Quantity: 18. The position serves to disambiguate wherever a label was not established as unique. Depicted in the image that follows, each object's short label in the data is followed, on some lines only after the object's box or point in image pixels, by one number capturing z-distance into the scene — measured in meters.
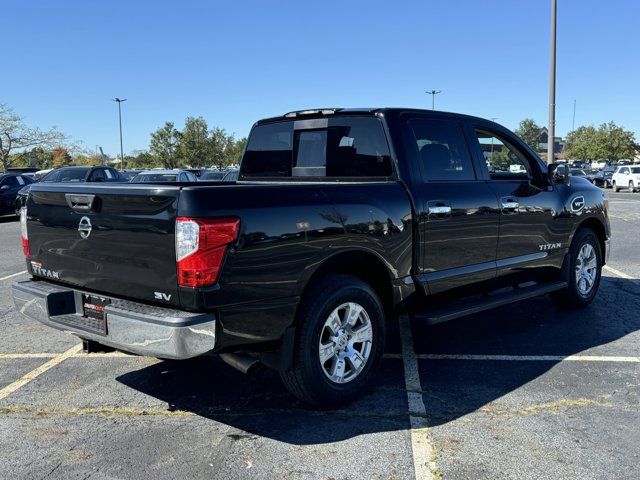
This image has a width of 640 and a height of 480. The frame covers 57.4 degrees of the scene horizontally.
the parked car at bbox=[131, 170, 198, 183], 15.75
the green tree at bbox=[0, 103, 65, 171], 45.06
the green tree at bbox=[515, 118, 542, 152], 107.19
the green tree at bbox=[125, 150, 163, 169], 64.94
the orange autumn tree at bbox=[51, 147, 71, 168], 75.29
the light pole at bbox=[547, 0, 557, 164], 17.30
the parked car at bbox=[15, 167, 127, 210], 18.78
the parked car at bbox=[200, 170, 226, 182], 22.95
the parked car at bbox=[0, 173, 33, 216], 19.28
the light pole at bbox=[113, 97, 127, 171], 62.26
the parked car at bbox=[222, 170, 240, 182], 14.07
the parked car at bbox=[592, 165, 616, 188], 45.56
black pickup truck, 3.19
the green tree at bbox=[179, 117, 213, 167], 62.97
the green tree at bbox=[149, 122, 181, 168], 62.75
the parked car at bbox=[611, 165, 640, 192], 38.59
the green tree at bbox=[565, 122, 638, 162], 85.31
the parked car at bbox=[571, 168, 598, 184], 43.63
